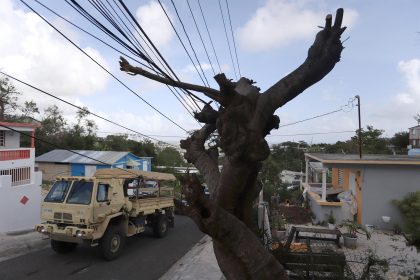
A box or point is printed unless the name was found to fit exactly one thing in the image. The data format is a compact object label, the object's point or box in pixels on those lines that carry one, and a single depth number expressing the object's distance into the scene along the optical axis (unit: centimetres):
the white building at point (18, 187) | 1584
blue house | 3634
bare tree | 339
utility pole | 2350
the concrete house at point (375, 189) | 1700
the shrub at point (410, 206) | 1541
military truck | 1174
